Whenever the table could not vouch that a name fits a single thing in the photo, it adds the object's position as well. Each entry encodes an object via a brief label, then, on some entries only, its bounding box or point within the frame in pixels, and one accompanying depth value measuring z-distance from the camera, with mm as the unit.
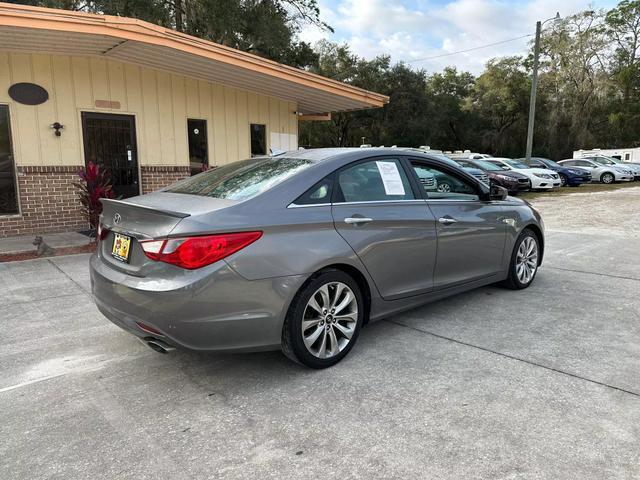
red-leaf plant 7867
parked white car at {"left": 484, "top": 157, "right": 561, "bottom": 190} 20172
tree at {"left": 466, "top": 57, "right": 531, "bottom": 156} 39844
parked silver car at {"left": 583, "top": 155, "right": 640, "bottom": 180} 25878
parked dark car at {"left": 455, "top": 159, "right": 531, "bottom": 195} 19125
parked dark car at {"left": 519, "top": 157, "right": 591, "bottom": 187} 23500
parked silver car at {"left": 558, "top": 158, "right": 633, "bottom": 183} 24969
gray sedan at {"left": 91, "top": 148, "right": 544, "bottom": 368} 2922
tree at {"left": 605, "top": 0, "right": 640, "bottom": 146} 38469
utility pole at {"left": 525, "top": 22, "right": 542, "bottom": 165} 21953
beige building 7891
